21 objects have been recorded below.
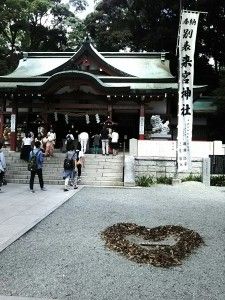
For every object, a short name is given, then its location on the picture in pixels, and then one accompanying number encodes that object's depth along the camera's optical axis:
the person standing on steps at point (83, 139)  17.31
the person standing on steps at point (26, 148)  16.34
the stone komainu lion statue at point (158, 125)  21.39
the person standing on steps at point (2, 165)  11.90
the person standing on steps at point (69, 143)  12.28
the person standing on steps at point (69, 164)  11.95
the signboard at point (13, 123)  19.84
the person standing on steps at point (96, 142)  19.05
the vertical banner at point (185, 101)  14.06
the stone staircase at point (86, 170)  14.33
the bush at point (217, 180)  14.64
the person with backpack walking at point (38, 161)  11.98
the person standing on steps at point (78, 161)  13.76
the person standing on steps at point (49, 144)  16.79
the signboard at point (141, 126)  18.89
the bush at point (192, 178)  14.51
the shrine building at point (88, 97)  18.80
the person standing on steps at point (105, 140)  16.83
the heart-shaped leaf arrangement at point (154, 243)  5.42
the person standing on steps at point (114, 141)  17.25
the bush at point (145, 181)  13.96
